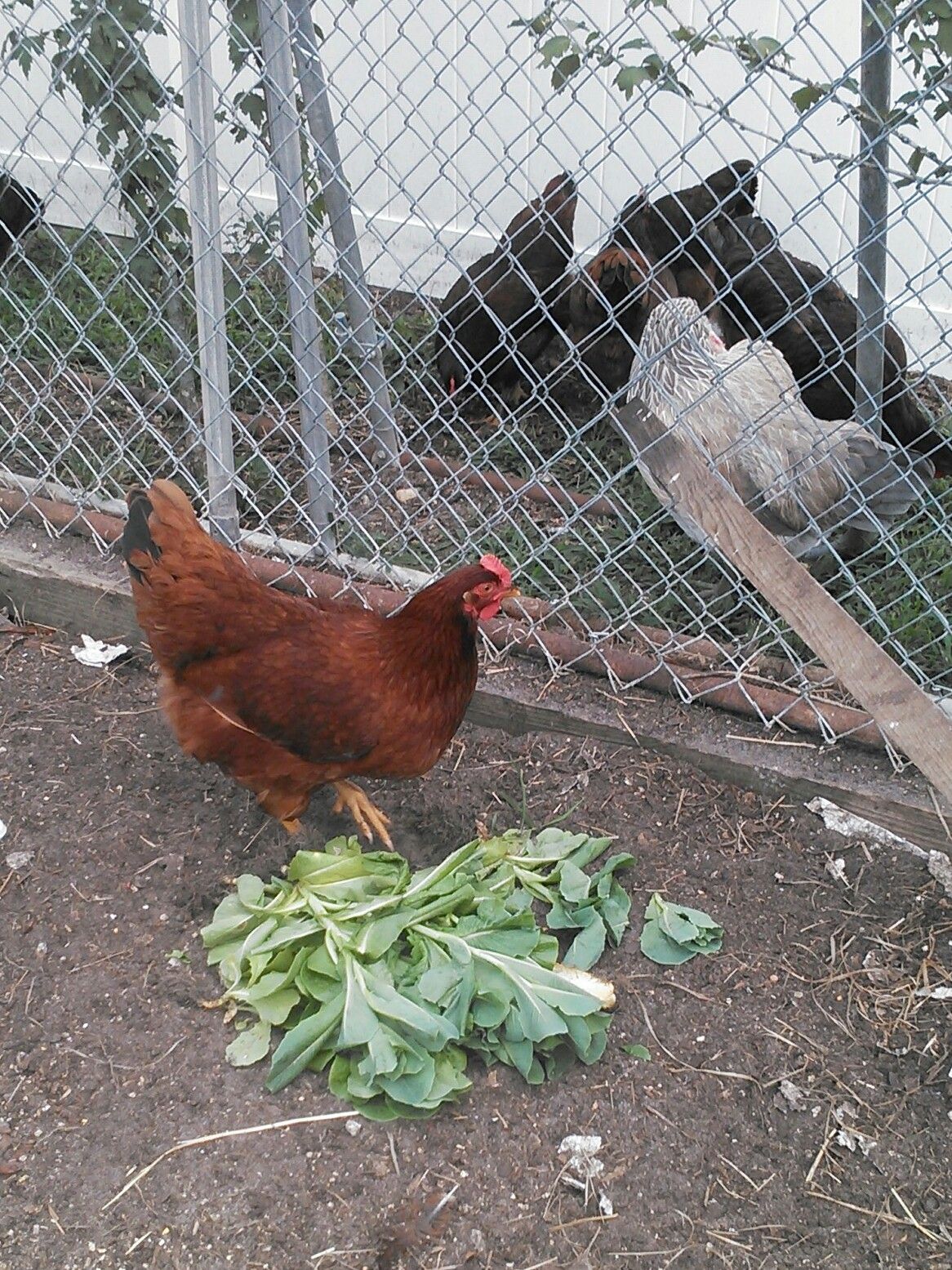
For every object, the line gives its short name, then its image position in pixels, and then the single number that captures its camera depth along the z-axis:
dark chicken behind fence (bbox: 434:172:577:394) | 4.62
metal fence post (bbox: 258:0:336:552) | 2.75
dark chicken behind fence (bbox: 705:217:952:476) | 3.72
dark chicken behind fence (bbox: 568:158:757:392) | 4.37
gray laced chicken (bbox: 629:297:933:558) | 3.24
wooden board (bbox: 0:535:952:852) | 2.55
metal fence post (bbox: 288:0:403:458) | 2.95
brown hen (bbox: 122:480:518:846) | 2.38
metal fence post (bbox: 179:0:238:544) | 2.67
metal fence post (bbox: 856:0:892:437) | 2.25
